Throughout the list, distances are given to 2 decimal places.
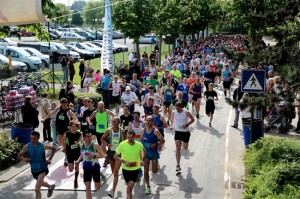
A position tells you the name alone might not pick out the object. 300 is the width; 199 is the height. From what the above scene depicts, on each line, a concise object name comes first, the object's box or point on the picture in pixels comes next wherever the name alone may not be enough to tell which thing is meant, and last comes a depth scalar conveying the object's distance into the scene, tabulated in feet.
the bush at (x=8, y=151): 42.75
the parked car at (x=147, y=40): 214.85
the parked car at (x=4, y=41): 160.49
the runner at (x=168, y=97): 60.34
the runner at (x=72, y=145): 37.19
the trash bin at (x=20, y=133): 46.73
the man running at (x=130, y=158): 33.09
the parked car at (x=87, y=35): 222.28
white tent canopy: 23.88
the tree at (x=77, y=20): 363.97
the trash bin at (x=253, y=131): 47.50
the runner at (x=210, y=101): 60.23
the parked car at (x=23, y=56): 109.40
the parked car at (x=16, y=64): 102.42
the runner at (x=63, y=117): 45.20
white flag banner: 84.43
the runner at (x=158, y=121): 42.50
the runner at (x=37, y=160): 33.27
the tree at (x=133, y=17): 105.81
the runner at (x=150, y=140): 37.17
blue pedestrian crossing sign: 40.93
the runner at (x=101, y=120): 43.09
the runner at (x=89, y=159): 33.76
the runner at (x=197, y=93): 63.67
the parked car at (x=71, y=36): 215.10
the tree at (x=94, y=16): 359.66
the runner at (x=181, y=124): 42.73
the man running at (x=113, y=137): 37.86
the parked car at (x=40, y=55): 116.00
